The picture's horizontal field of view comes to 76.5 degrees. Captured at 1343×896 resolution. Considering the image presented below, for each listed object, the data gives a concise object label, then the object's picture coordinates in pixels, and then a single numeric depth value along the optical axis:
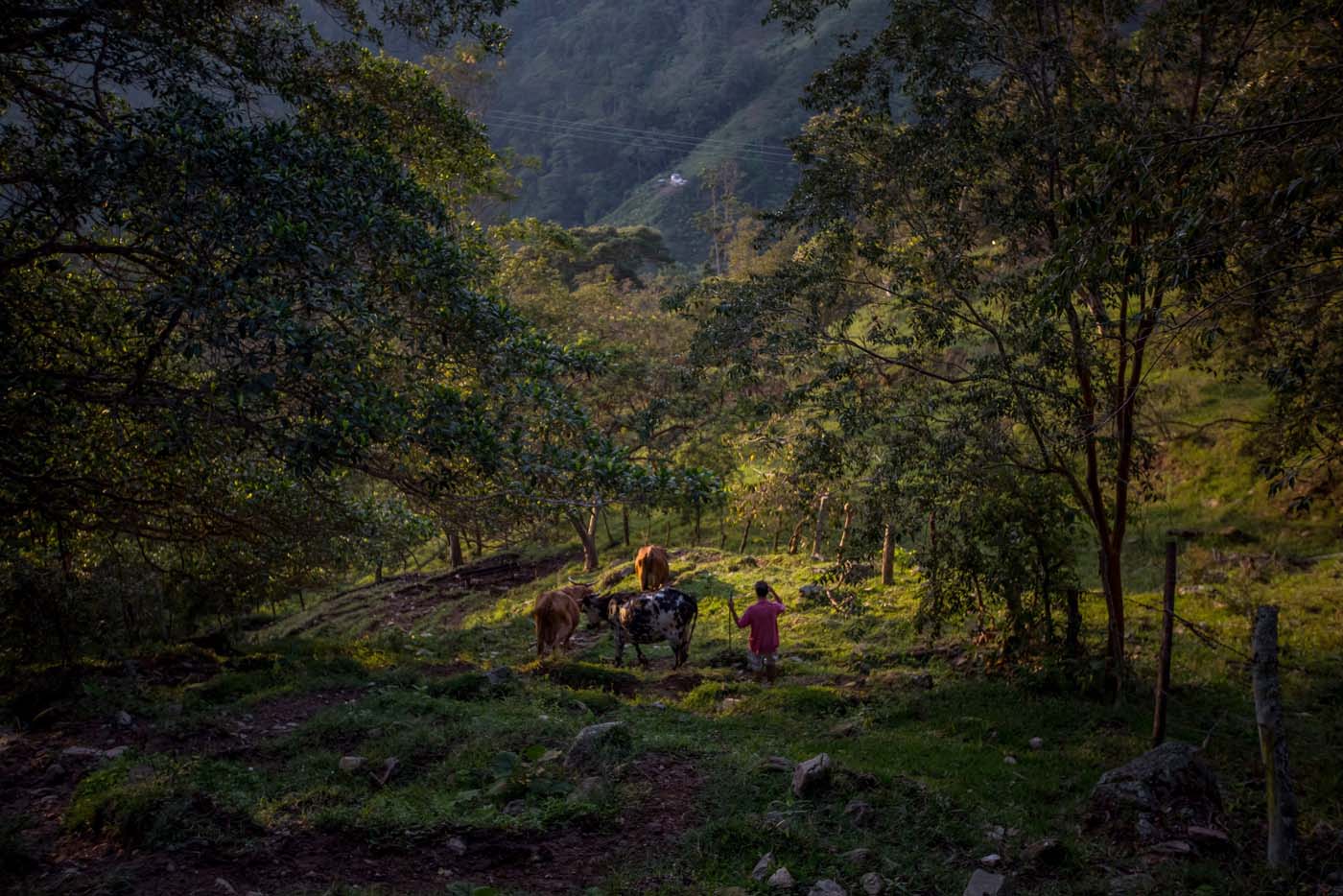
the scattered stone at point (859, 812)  7.16
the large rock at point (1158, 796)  7.20
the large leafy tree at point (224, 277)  6.48
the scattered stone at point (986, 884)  6.10
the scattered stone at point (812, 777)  7.51
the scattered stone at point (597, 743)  8.18
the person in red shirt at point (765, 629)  12.84
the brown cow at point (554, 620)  15.25
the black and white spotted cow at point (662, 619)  14.39
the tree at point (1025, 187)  9.78
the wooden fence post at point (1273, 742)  6.23
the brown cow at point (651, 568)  20.52
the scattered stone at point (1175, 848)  6.83
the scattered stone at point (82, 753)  8.38
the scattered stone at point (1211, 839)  6.91
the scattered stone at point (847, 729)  10.04
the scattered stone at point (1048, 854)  6.70
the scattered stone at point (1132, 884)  6.35
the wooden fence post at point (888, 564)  18.27
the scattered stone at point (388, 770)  7.96
